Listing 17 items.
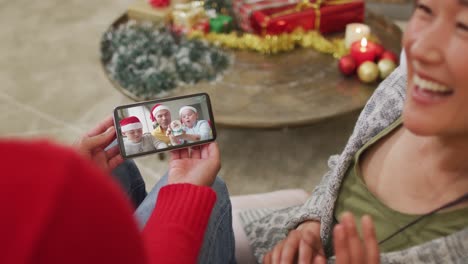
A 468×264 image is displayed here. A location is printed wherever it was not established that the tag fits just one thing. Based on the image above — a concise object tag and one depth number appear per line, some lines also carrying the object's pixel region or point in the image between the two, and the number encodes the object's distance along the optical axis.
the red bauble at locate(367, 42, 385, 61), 1.71
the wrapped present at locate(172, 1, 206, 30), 1.94
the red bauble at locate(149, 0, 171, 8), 2.03
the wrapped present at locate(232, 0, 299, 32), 1.92
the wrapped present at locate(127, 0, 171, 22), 1.99
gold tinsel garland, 1.81
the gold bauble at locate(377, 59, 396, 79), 1.64
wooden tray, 1.52
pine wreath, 1.68
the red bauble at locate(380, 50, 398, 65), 1.69
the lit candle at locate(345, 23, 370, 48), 1.78
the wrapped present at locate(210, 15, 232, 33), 1.93
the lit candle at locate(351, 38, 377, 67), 1.68
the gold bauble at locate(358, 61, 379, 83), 1.63
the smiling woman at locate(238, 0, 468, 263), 0.64
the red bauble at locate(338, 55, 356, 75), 1.67
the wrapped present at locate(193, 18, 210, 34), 1.92
